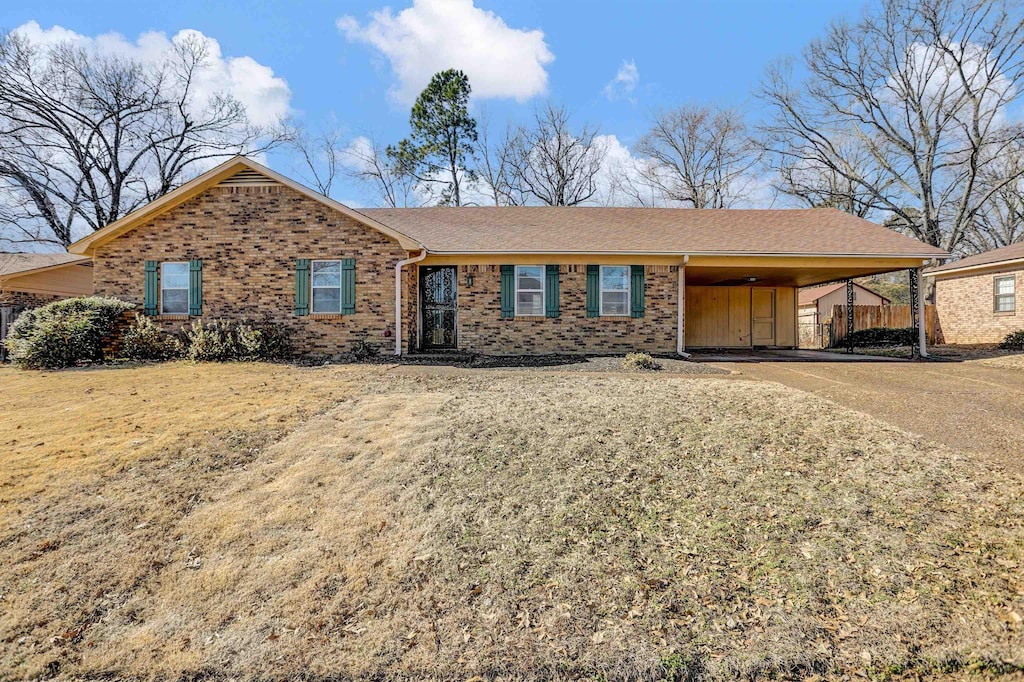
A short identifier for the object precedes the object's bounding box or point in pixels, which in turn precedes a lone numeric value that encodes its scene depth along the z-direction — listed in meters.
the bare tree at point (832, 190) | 24.89
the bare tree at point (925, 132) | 21.22
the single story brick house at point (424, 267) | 11.34
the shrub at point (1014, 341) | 13.90
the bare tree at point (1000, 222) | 25.44
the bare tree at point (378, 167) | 27.44
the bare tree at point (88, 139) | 19.73
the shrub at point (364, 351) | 10.83
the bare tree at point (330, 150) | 27.62
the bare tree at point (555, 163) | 28.44
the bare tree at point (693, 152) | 27.33
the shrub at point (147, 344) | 10.91
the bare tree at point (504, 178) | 28.39
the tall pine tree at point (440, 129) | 26.23
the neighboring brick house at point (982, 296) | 15.18
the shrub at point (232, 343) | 10.45
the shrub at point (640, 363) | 9.31
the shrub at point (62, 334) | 9.73
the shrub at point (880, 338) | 16.78
